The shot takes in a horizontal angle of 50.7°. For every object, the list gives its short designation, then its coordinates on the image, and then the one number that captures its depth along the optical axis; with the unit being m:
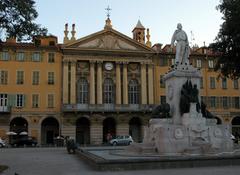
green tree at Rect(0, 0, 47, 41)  11.96
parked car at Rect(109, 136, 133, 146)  27.53
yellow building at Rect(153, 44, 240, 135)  36.79
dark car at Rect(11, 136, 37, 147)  29.21
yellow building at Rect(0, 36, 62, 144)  33.04
